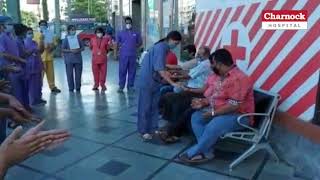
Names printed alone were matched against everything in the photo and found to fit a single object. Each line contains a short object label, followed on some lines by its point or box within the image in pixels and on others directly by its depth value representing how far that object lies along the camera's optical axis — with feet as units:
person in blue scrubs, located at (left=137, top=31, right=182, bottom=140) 12.15
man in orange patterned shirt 10.45
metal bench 10.32
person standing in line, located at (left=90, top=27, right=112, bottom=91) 22.85
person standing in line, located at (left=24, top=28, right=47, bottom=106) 18.35
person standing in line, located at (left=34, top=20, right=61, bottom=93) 22.13
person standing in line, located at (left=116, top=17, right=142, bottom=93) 22.62
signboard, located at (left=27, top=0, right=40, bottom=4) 46.72
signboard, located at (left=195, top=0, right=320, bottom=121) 9.90
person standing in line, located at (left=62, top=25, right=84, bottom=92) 22.21
